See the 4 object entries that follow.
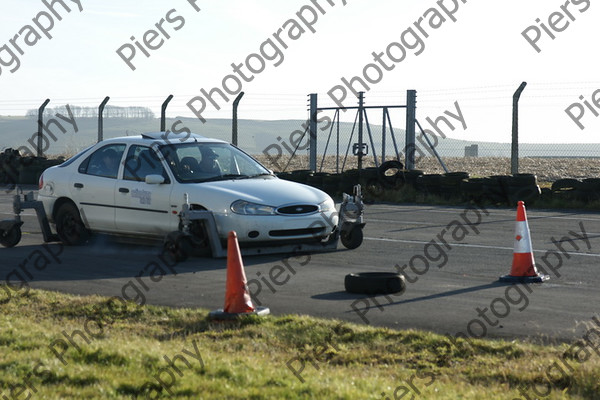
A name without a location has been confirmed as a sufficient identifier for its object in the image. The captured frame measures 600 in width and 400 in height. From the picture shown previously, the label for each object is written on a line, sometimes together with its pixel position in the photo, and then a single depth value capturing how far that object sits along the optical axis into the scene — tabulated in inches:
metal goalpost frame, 964.0
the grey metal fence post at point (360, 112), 994.7
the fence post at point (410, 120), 966.4
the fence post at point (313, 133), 1058.7
